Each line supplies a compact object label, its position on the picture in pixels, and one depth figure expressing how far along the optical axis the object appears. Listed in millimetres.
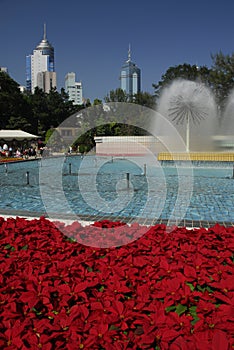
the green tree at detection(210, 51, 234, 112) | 37656
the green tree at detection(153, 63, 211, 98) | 42531
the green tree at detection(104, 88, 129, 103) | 47994
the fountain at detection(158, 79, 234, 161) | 27438
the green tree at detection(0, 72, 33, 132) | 40281
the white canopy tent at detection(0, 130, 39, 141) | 28686
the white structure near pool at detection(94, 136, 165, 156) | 30938
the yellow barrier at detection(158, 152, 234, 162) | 18941
